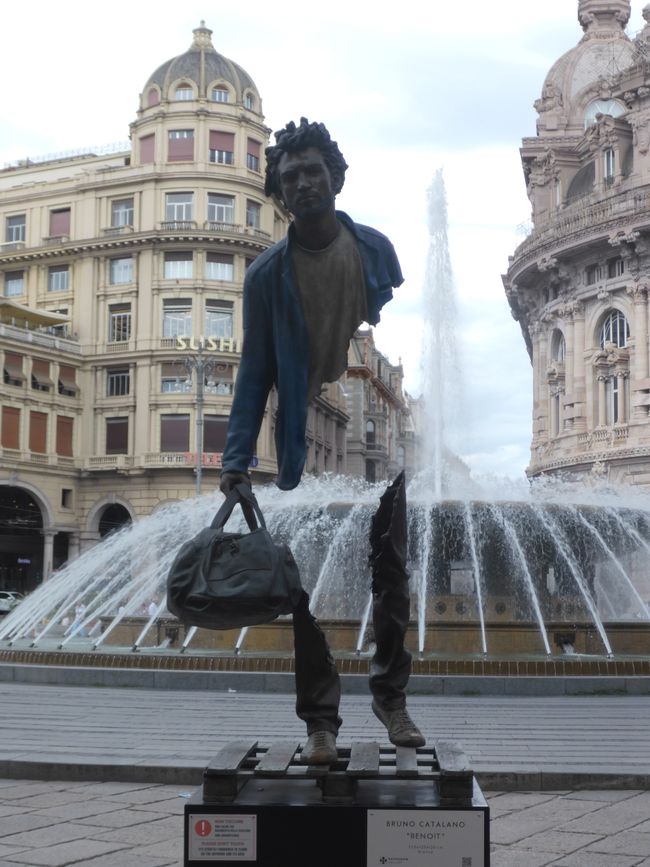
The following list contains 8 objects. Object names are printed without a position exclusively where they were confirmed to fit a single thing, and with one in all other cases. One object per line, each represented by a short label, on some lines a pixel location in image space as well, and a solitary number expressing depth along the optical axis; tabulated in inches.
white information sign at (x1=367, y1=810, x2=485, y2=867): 144.9
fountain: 557.3
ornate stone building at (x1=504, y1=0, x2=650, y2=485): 1839.3
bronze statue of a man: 181.5
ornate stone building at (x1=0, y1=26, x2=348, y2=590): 1973.4
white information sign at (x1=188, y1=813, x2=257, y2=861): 148.7
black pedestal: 145.3
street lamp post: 1422.2
